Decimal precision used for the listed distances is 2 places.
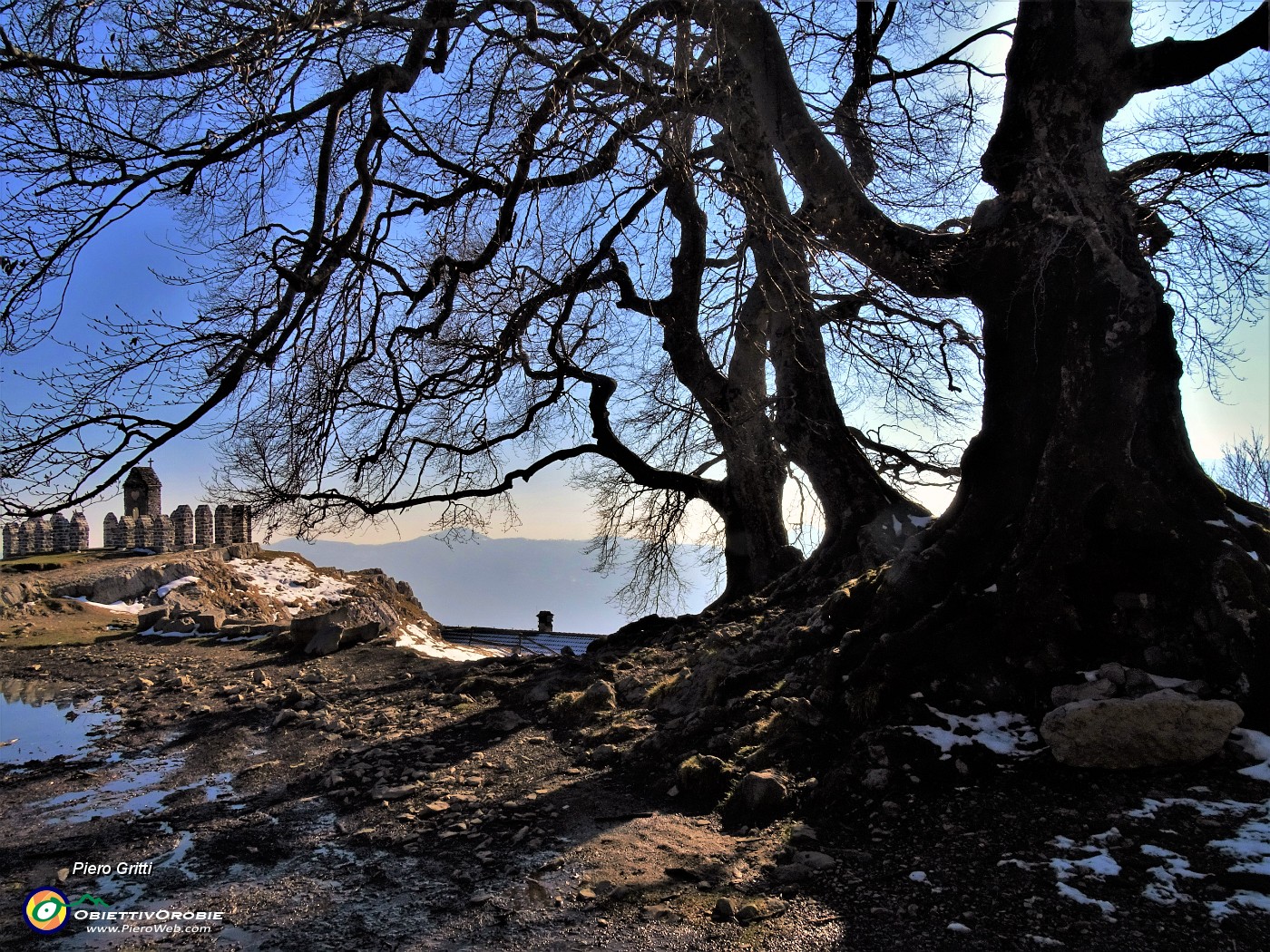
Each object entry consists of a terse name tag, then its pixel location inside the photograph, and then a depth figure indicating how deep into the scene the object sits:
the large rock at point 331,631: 10.38
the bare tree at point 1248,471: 18.73
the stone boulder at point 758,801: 4.07
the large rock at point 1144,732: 3.70
